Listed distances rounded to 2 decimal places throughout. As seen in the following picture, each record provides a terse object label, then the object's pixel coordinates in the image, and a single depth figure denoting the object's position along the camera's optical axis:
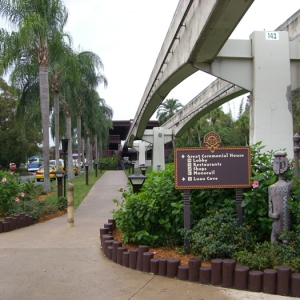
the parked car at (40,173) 35.91
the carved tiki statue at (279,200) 6.15
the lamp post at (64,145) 18.49
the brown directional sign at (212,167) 6.74
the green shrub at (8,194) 11.35
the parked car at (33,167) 59.22
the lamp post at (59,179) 14.66
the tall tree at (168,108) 75.69
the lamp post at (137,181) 8.58
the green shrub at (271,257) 5.44
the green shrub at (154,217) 7.00
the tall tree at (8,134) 44.94
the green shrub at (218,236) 6.00
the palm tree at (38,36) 18.62
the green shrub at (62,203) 13.57
